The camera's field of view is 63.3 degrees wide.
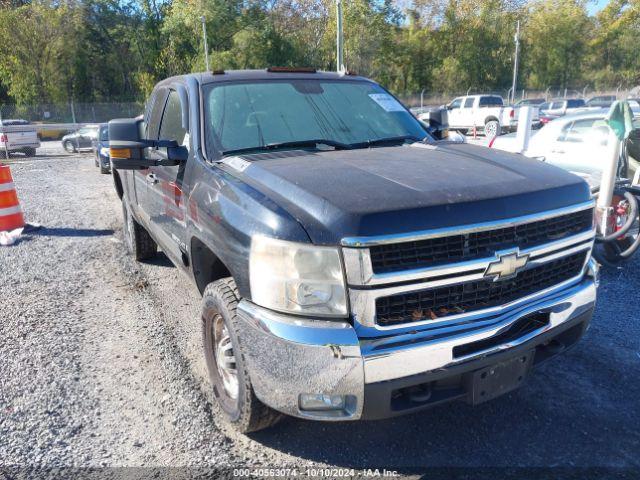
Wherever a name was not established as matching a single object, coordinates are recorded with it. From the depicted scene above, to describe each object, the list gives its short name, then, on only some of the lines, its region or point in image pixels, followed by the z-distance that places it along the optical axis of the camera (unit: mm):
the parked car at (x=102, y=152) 13867
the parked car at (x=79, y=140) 21058
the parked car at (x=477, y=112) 24895
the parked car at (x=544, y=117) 21350
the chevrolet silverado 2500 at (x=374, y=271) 2213
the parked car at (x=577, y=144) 7367
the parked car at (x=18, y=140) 19141
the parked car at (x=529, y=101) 35516
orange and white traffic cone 7238
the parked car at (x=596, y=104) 27125
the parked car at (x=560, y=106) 27341
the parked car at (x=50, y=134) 31578
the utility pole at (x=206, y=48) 37500
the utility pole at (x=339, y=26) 26177
